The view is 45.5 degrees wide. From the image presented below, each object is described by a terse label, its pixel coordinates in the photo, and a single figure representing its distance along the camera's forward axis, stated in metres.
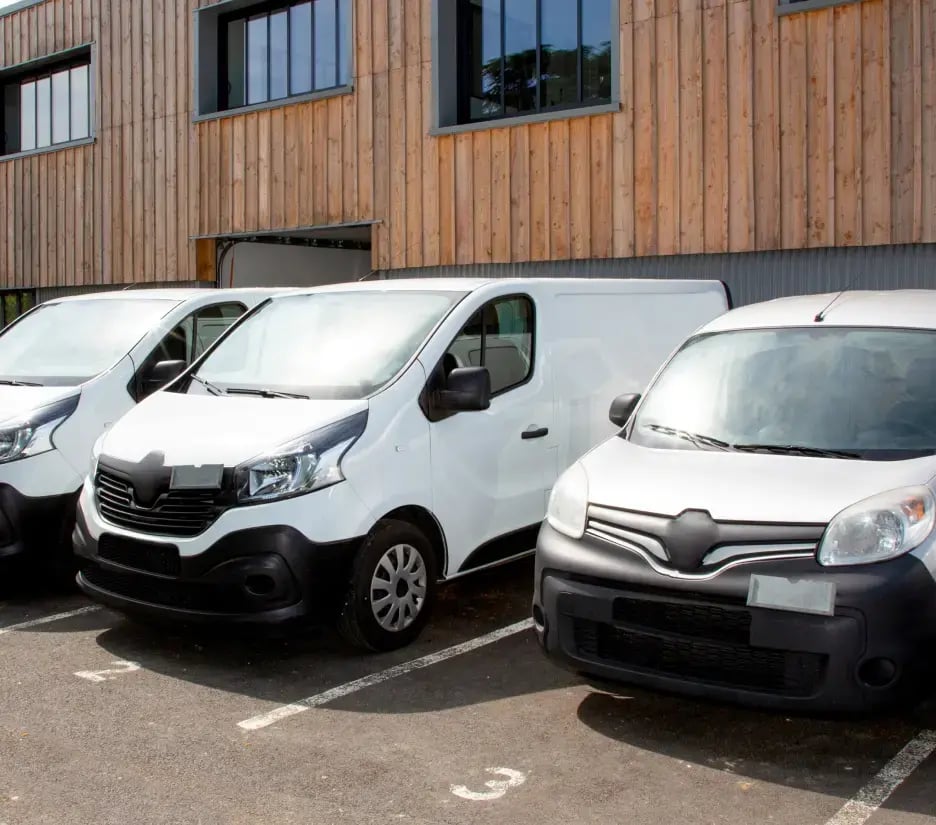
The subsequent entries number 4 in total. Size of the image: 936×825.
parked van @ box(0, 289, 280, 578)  6.73
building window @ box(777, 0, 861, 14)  10.72
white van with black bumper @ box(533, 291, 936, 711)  3.97
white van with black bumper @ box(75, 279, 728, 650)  5.39
